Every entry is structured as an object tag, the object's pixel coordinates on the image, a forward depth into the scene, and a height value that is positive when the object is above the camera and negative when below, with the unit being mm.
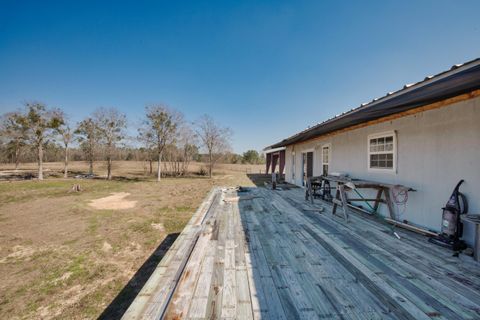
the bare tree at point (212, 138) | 21156 +2875
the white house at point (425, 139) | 2578 +544
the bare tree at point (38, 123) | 17188 +3336
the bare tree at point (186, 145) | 21625 +2102
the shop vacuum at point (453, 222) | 2697 -837
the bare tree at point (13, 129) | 17177 +2778
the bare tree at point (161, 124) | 18750 +3890
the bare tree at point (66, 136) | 19766 +2481
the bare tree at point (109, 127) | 19766 +3561
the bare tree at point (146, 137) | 19359 +2515
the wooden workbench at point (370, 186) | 3891 -602
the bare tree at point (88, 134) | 20156 +2819
